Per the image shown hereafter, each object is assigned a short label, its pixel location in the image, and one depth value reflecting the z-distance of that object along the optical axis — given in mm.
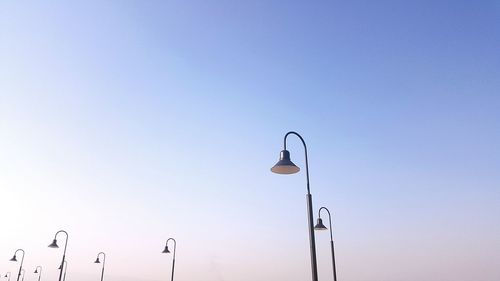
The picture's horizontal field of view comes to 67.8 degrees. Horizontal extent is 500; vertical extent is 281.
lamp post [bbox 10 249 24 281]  40844
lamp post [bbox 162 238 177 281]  33803
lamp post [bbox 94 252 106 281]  43094
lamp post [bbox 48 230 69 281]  28688
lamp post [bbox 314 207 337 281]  21052
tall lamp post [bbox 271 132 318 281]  10125
